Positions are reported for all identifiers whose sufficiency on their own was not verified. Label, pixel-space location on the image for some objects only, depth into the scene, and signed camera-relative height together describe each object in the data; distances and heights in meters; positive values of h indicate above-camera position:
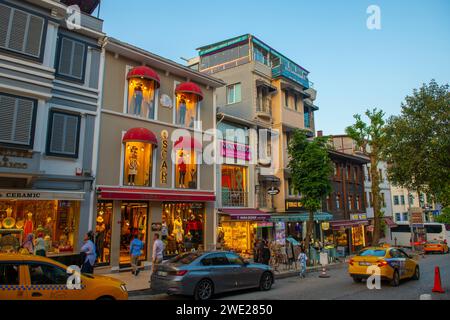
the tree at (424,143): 12.78 +2.99
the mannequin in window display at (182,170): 18.35 +2.52
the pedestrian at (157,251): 13.48 -1.51
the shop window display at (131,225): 15.72 -0.53
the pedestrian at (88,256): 11.26 -1.47
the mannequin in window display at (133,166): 16.25 +2.41
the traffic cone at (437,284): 11.05 -2.30
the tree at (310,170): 20.14 +2.79
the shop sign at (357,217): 34.00 -0.16
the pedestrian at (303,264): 16.03 -2.38
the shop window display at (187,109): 18.92 +6.20
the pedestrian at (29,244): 12.05 -1.11
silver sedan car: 9.76 -1.93
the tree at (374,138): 29.45 +7.11
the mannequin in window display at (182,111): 18.92 +6.05
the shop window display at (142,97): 16.88 +6.18
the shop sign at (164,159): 17.47 +2.97
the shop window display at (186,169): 18.30 +2.59
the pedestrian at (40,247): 11.48 -1.17
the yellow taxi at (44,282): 6.39 -1.42
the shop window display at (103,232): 14.77 -0.81
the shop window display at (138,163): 16.23 +2.58
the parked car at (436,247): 32.81 -3.13
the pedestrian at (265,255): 15.93 -1.95
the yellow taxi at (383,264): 12.41 -1.91
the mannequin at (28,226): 12.91 -0.48
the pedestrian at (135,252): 13.92 -1.60
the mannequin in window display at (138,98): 16.98 +6.06
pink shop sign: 21.27 +4.32
